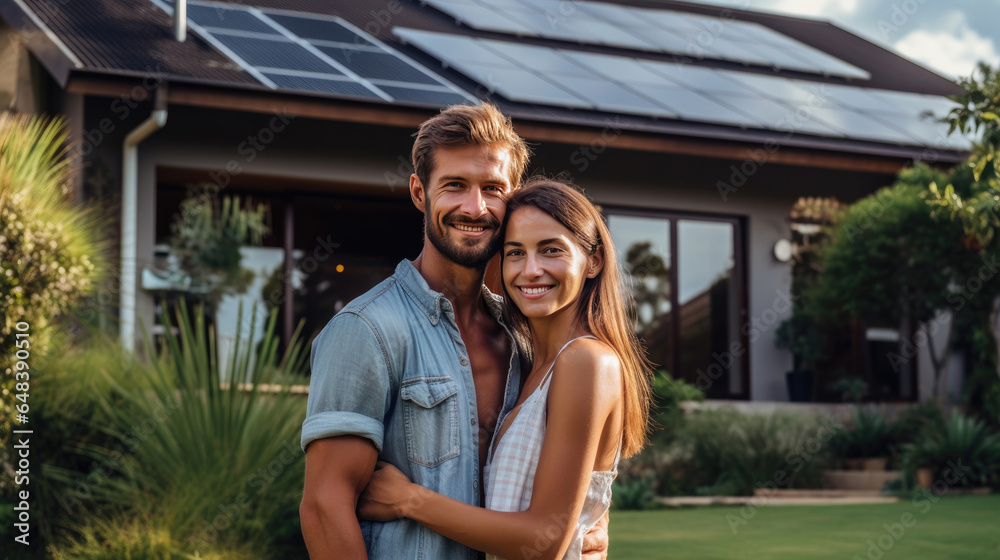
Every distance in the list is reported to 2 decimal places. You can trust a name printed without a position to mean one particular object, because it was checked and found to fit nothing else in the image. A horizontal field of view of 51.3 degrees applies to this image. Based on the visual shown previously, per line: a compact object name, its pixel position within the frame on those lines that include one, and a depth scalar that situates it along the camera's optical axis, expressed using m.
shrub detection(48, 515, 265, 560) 5.57
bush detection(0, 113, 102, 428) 6.59
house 10.09
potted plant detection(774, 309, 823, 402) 12.38
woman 2.51
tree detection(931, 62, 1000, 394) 4.84
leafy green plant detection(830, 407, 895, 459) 10.69
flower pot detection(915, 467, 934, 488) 9.56
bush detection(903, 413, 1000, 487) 9.59
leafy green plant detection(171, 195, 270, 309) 10.77
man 2.45
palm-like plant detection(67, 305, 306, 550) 5.86
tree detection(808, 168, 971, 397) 10.82
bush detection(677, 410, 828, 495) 9.53
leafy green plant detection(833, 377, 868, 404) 12.59
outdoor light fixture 12.86
